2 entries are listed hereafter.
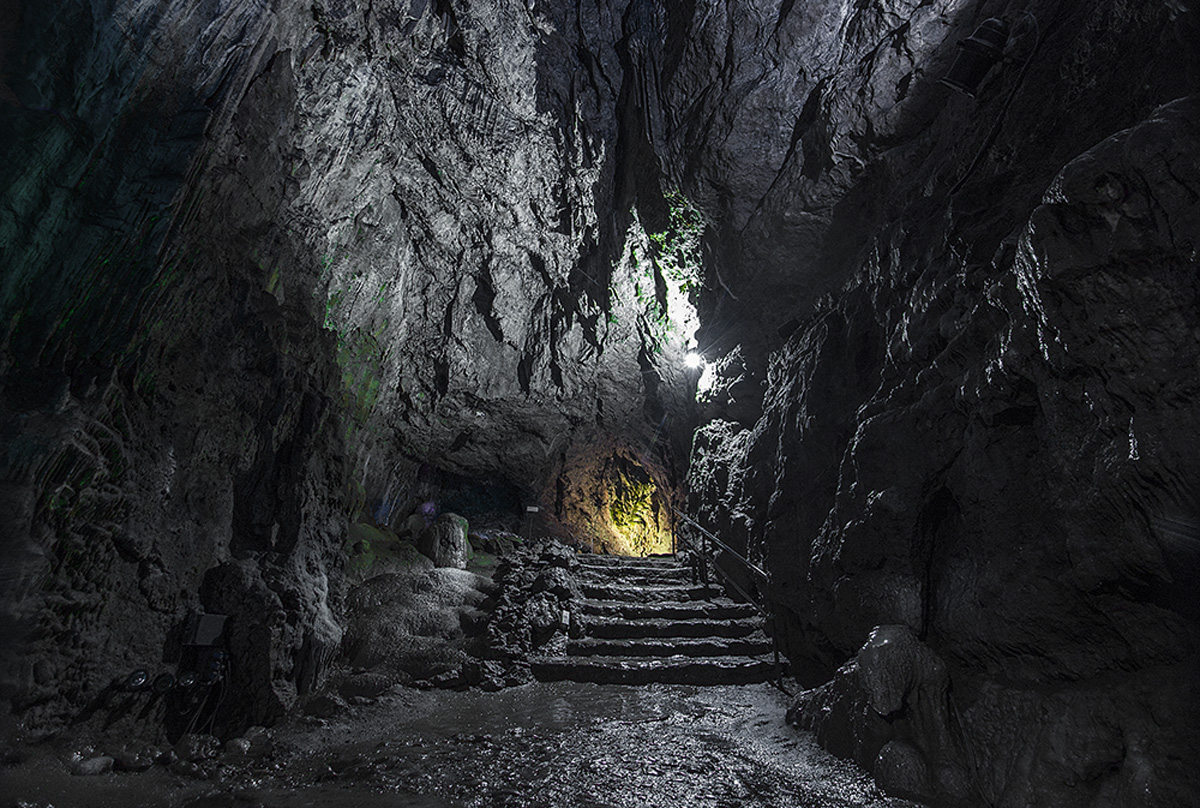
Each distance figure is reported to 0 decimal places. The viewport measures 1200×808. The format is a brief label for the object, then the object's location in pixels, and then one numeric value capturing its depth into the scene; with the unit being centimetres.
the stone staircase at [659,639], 669
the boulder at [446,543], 1088
